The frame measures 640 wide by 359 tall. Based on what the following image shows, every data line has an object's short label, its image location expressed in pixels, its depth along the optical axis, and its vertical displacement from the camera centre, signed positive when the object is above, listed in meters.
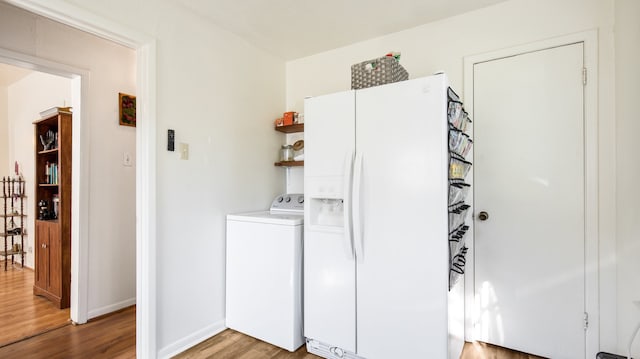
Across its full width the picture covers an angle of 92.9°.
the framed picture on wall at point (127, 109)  2.93 +0.68
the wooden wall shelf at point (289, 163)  2.90 +0.15
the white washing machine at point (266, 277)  2.15 -0.74
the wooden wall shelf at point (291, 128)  2.96 +0.50
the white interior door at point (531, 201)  1.99 -0.16
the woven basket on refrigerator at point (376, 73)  1.88 +0.68
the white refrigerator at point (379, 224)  1.66 -0.28
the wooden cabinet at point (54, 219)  2.82 -0.42
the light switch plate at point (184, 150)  2.20 +0.21
